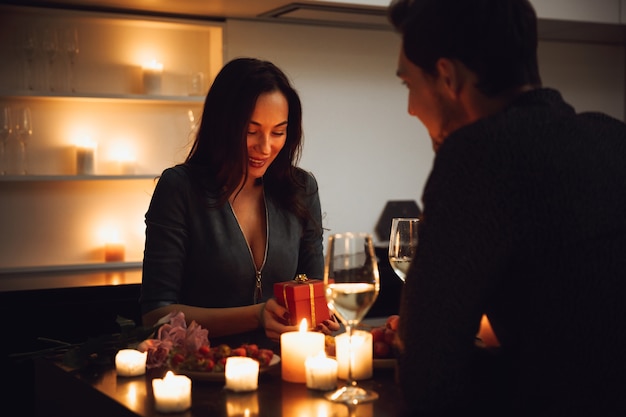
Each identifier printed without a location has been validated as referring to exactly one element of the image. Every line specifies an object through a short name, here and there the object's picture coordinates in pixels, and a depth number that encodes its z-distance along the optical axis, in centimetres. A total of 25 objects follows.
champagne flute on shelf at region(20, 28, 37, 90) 367
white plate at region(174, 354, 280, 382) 144
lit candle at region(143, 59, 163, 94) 386
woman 213
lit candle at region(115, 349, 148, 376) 151
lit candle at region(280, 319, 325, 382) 144
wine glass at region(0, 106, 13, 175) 365
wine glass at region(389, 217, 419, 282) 172
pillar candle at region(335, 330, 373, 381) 144
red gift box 174
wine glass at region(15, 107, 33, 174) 367
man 97
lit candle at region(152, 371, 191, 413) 127
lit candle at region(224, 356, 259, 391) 137
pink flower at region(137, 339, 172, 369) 157
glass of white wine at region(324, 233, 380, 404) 125
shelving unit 372
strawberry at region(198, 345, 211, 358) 150
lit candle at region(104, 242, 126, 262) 385
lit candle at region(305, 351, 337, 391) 138
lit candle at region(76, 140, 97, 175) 375
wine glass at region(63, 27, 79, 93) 371
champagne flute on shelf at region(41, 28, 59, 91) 369
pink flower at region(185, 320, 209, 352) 156
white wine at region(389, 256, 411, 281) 171
